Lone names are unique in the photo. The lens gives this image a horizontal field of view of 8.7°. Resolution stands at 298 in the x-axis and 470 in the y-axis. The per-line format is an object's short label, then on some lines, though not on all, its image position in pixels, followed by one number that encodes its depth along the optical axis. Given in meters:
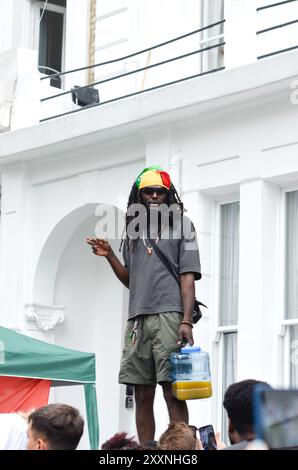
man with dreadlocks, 12.51
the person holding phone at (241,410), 7.97
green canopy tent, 14.97
